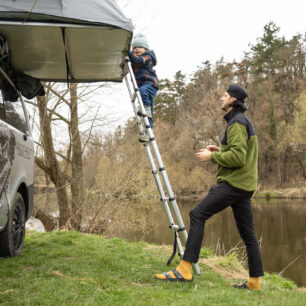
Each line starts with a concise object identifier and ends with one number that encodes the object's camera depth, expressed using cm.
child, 444
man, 358
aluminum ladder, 396
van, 362
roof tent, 331
